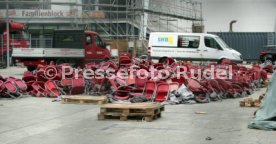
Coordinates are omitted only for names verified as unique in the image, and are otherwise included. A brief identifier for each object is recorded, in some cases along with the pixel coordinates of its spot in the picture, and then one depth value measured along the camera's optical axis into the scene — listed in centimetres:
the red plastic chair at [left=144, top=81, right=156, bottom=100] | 1540
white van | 3086
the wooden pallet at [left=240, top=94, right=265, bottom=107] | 1379
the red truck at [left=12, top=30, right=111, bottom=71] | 2752
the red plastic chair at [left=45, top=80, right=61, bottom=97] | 1673
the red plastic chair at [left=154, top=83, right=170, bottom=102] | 1518
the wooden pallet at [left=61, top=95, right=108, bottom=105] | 1469
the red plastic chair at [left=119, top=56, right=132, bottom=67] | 2047
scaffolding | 4016
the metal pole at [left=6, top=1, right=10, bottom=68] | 3750
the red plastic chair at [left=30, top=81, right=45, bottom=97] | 1697
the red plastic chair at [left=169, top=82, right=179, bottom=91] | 1538
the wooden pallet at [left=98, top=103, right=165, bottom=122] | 1141
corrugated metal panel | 4253
